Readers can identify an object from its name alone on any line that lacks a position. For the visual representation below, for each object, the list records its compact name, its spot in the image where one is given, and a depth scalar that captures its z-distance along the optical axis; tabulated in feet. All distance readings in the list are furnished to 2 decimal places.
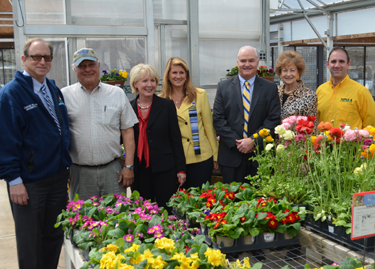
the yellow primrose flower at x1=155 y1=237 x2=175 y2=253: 5.08
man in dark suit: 10.05
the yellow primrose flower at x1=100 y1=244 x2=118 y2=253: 5.15
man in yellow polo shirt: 10.38
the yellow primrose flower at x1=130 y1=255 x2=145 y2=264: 4.87
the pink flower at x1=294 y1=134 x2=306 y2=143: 7.54
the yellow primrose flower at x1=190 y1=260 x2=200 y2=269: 4.75
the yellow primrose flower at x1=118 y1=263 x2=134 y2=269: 4.52
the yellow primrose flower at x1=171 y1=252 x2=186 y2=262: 4.80
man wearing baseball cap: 8.88
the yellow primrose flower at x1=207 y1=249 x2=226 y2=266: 4.79
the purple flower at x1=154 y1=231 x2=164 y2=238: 5.79
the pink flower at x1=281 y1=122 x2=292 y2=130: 7.59
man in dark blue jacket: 7.80
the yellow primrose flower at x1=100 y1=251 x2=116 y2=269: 4.73
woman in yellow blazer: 10.26
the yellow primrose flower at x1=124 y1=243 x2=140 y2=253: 5.13
